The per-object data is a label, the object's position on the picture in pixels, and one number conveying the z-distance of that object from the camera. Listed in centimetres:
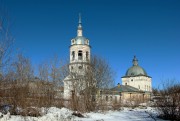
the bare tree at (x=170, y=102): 745
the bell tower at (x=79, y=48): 3679
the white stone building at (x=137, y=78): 5507
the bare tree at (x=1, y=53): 660
